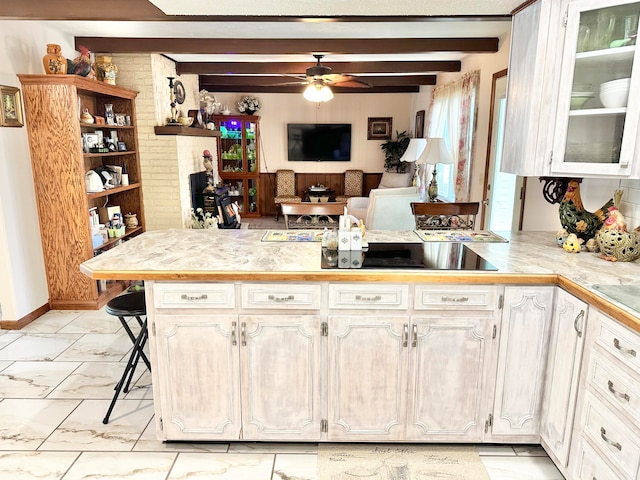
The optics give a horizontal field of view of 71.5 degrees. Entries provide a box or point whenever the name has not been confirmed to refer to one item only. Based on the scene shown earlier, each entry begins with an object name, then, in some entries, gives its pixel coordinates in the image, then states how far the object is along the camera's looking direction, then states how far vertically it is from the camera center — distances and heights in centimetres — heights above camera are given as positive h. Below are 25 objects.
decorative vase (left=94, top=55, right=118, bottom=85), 444 +81
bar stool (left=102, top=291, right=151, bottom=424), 228 -81
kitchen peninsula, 193 -87
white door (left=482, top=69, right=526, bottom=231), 408 -29
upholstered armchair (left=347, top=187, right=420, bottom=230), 479 -60
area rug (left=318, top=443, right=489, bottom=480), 200 -142
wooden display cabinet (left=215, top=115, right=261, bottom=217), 854 -14
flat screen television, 872 +20
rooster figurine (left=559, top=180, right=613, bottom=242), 231 -32
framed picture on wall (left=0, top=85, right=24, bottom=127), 333 +33
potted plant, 848 +3
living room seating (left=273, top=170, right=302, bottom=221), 878 -62
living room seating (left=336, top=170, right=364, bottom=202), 884 -58
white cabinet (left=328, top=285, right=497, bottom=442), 199 -97
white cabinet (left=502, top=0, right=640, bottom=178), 196 +30
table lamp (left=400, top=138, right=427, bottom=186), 644 +6
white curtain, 506 +38
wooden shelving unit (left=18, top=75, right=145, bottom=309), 362 -27
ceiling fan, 488 +81
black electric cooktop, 200 -50
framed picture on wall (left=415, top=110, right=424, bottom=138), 766 +50
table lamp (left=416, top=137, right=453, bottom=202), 512 -1
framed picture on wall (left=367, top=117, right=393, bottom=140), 879 +48
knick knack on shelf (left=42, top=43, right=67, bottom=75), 360 +71
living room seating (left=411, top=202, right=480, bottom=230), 332 -44
